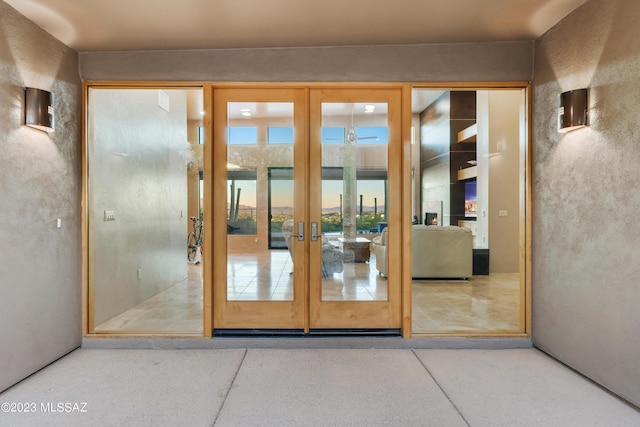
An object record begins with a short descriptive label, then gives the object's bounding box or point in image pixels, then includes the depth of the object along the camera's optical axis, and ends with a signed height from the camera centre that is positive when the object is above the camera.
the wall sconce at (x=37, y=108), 2.64 +0.80
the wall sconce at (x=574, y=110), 2.62 +0.79
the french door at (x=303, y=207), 3.38 +0.05
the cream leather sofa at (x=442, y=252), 5.95 -0.68
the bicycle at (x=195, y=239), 8.07 -0.63
